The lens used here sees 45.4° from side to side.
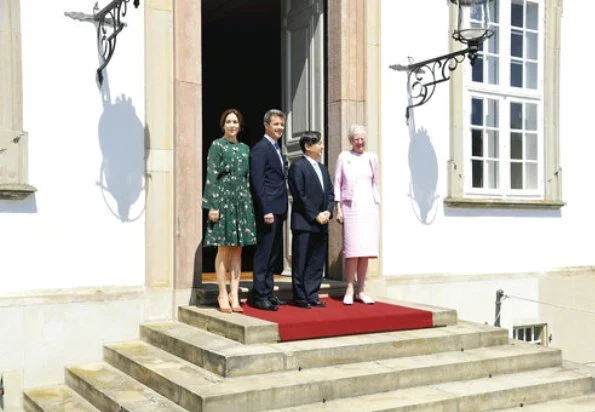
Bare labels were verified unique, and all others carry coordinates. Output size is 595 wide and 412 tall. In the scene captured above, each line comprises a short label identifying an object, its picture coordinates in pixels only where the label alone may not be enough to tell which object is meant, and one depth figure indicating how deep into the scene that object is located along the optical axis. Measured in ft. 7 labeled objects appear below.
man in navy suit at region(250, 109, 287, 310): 18.56
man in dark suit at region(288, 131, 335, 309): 19.47
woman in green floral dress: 18.17
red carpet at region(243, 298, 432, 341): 17.24
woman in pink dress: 20.49
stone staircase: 15.03
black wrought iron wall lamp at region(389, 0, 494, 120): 21.56
